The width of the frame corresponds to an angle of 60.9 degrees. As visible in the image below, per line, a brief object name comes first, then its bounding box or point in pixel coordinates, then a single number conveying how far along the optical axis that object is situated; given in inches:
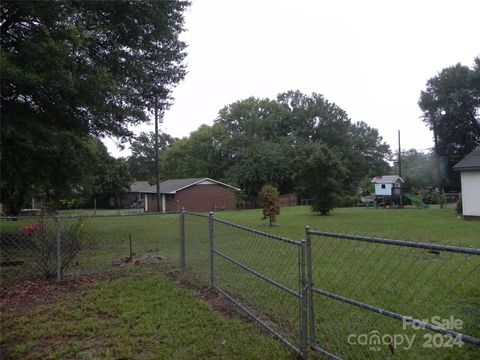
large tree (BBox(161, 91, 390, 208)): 1917.7
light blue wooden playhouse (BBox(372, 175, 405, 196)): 1376.0
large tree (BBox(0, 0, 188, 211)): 341.7
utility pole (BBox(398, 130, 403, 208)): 1603.6
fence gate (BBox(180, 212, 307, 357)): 162.7
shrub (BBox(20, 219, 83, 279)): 285.4
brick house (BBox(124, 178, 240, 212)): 1688.0
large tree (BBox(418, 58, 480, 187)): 1670.8
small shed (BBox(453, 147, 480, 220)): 776.3
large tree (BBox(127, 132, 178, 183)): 2854.3
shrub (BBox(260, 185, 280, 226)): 718.5
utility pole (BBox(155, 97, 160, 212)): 1148.2
